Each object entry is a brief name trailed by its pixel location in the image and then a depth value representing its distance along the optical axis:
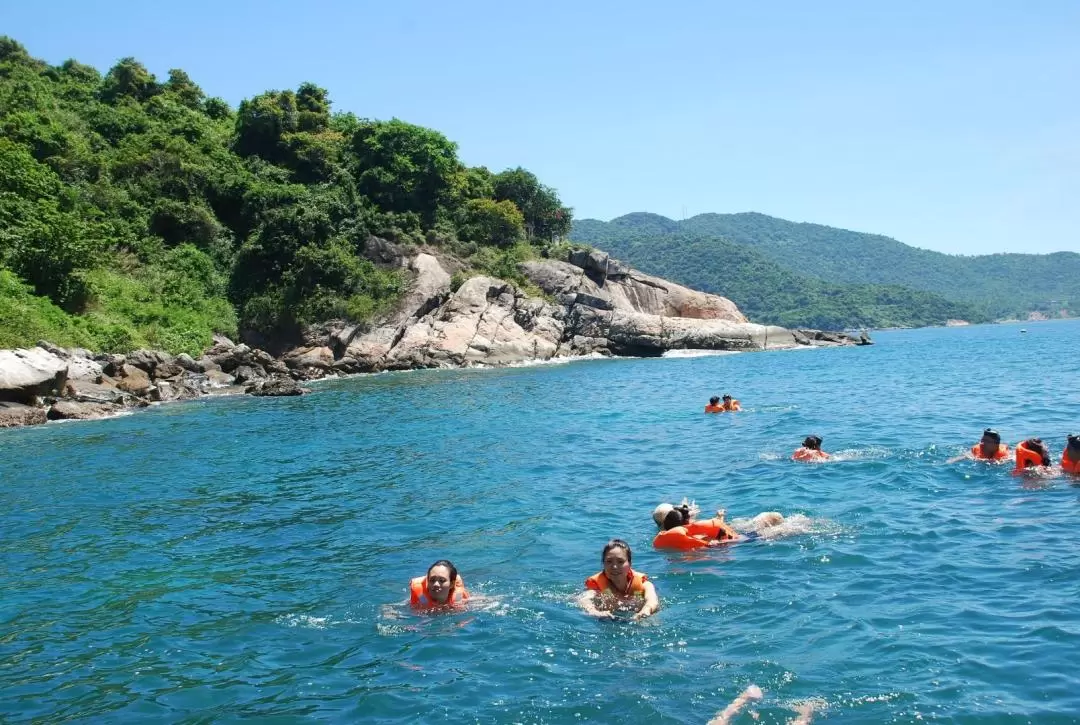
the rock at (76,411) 26.41
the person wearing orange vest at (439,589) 8.51
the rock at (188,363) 37.12
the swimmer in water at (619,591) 8.44
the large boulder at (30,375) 26.95
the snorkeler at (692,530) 10.59
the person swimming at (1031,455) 13.28
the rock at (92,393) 29.17
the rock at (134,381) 31.53
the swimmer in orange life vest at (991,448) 14.35
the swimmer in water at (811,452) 16.06
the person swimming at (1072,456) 12.74
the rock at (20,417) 25.48
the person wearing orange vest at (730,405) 24.52
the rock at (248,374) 36.94
